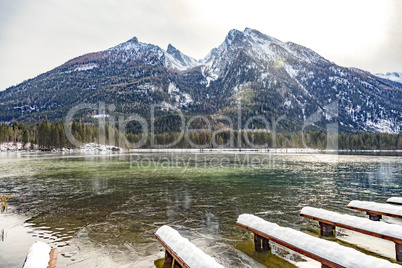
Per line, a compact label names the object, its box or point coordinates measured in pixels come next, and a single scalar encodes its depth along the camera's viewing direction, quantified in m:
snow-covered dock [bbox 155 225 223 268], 8.16
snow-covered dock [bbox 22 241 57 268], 8.14
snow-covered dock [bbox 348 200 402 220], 14.71
